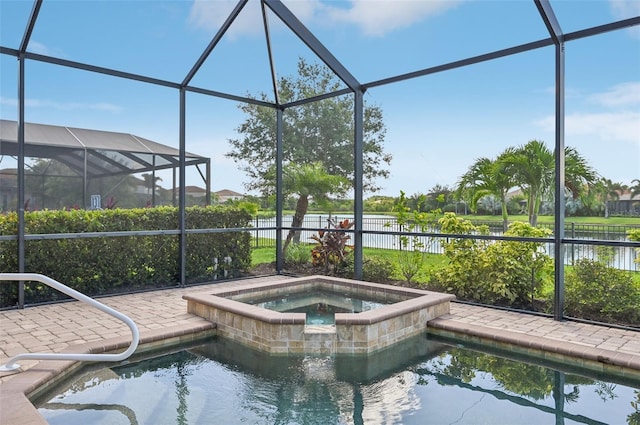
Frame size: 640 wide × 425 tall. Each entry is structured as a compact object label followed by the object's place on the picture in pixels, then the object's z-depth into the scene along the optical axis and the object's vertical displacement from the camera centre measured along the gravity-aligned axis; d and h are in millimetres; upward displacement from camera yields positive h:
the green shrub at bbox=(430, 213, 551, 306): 5789 -702
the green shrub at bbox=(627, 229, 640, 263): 5062 -207
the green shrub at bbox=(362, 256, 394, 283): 7730 -953
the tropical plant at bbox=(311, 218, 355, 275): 8297 -648
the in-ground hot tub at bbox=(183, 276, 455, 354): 4219 -1105
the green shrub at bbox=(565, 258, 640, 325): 4984 -894
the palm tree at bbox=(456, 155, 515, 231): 8978 +728
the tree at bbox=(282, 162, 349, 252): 11312 +838
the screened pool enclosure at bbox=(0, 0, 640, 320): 5480 +2333
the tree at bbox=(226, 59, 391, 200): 13086 +2464
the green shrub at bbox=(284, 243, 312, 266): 9383 -852
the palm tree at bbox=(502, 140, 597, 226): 8688 +944
